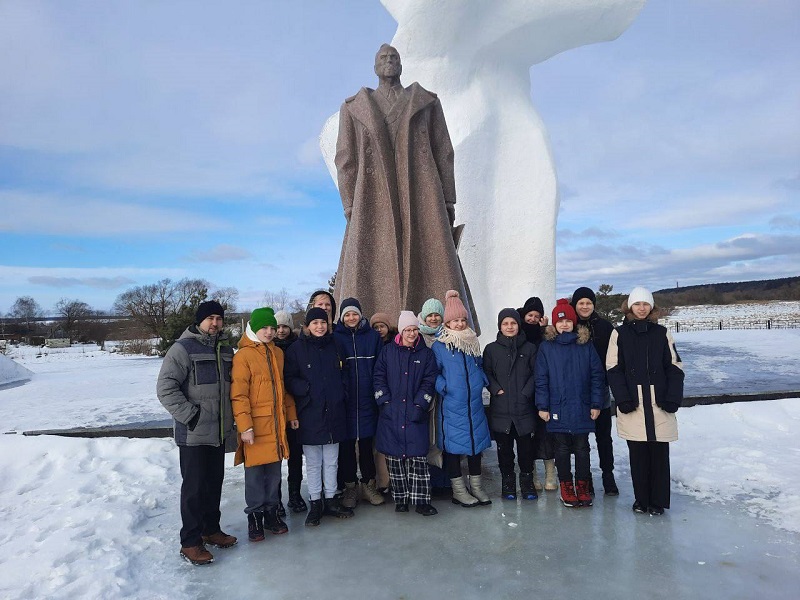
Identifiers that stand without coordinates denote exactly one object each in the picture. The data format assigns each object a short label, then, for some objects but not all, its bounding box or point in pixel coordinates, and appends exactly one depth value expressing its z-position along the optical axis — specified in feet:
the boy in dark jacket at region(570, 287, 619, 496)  13.53
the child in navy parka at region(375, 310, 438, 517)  12.19
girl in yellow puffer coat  11.04
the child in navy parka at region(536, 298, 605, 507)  12.48
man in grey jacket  10.30
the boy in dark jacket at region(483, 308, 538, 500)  12.85
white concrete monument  39.29
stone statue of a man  15.61
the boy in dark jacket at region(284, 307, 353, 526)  11.93
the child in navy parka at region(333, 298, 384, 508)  12.71
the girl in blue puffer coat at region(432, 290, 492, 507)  12.44
